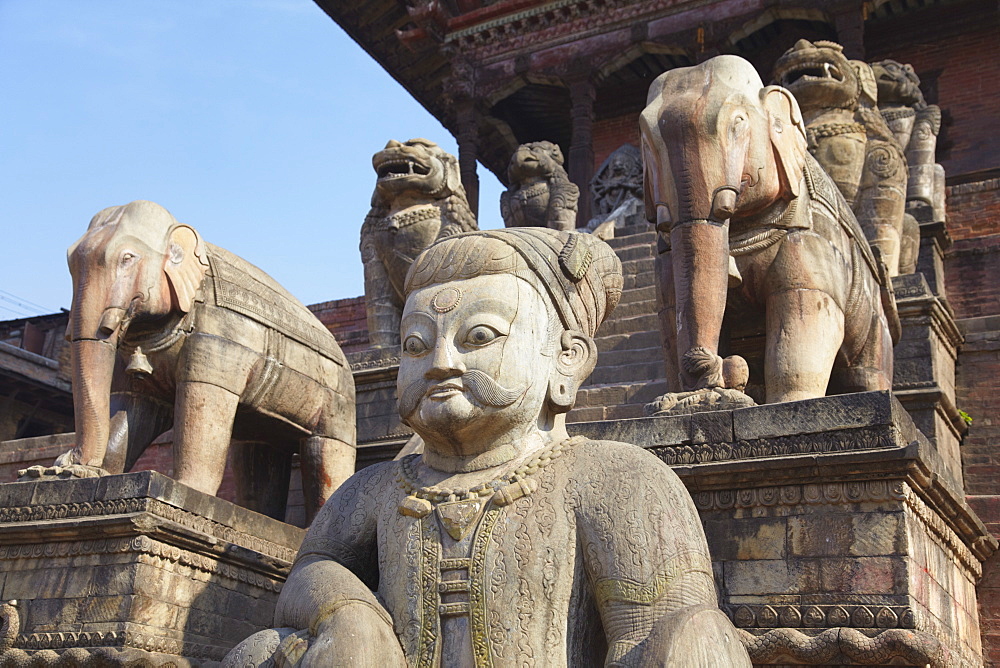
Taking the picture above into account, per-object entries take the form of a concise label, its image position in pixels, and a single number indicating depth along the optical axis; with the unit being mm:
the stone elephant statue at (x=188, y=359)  6164
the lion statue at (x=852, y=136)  8727
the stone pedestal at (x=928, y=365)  7285
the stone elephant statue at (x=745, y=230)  5301
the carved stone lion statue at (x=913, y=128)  11570
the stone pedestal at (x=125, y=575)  5422
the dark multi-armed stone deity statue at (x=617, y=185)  14680
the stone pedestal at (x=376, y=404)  8602
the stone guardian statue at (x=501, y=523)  3283
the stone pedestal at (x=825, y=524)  4176
